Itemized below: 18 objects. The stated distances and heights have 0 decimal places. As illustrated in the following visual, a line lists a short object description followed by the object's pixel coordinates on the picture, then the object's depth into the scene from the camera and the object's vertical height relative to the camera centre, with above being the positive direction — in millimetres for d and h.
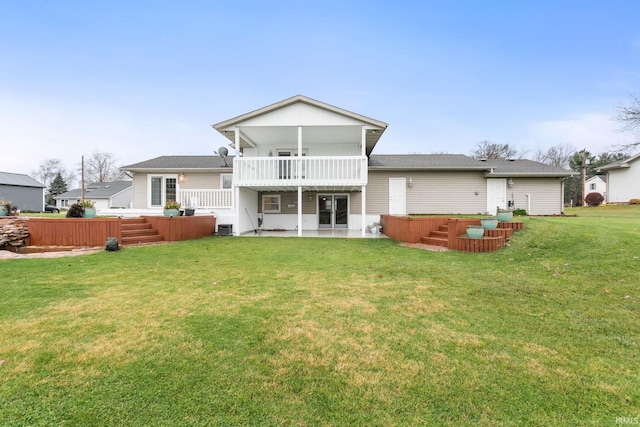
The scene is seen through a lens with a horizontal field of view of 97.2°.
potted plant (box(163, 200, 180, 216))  10648 +170
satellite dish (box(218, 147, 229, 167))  14862 +3307
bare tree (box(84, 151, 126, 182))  49875 +8314
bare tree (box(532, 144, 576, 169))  45281 +9187
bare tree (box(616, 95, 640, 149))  19156 +6444
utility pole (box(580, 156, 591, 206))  33678 +6919
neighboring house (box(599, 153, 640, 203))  23109 +2650
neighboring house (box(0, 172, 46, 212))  29547 +2586
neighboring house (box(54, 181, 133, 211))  36031 +2625
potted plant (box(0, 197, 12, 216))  10141 +271
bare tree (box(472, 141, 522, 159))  39344 +8605
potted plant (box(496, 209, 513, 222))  8195 -101
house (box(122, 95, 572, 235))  14156 +1494
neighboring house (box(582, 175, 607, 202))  42562 +4190
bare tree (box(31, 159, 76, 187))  52875 +8317
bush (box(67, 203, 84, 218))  9539 +104
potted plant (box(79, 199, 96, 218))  9633 +137
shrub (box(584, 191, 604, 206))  30069 +1297
